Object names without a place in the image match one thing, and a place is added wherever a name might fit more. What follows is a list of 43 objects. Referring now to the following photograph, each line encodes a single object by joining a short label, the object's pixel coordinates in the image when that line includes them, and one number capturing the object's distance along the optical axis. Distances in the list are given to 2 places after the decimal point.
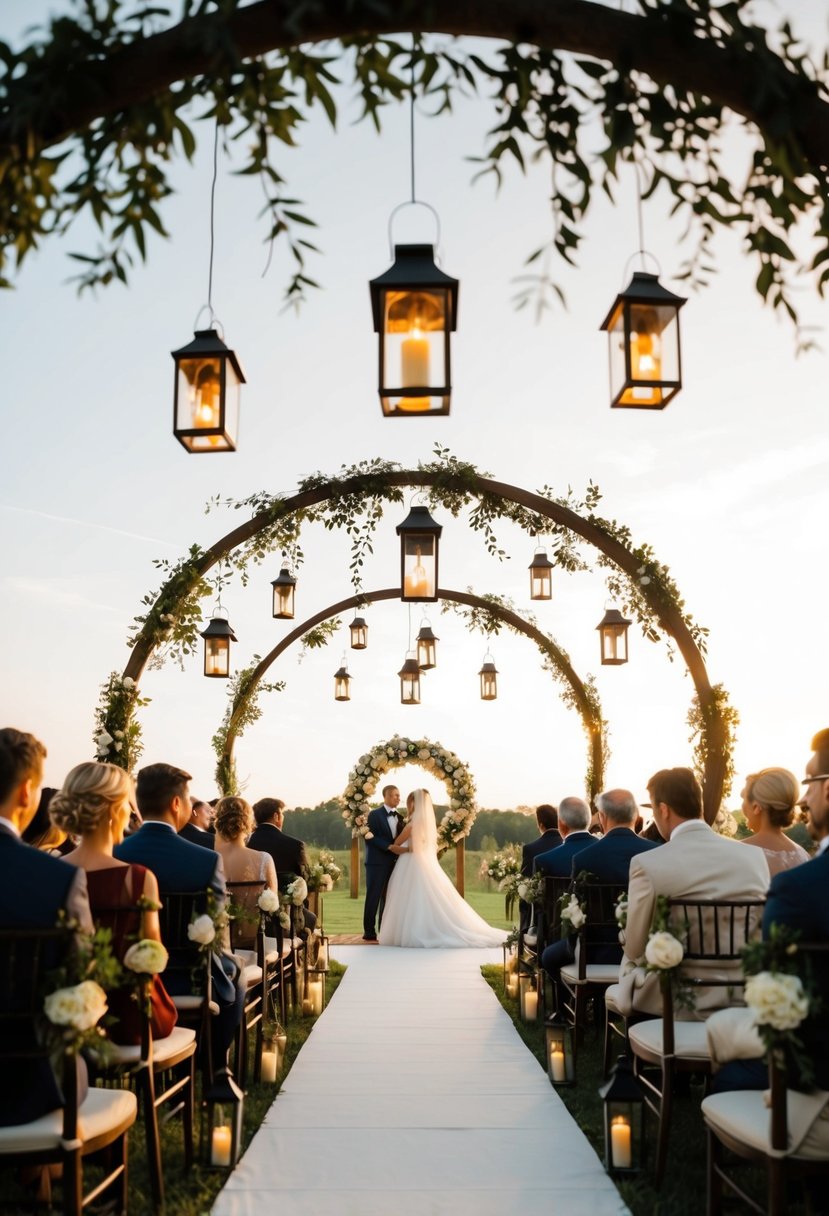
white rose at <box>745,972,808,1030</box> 2.75
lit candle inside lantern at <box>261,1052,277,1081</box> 5.88
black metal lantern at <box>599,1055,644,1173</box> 4.32
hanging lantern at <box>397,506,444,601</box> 8.27
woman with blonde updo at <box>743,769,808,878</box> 5.52
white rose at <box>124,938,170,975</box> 3.61
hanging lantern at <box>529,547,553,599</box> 11.39
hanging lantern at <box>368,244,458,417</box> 3.91
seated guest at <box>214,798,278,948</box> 6.81
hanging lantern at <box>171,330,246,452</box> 5.03
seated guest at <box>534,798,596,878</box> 7.56
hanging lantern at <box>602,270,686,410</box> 4.64
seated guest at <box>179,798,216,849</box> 7.40
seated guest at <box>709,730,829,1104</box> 2.93
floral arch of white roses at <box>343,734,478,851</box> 16.59
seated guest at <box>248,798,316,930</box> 8.36
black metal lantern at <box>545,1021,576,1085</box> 5.82
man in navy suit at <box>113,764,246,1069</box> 5.00
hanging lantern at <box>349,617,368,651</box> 14.67
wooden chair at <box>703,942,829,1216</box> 2.88
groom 14.32
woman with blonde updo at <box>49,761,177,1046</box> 3.95
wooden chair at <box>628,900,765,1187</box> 4.05
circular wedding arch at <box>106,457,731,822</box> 9.26
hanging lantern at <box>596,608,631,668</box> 10.23
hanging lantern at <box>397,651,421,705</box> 14.59
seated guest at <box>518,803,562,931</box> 9.48
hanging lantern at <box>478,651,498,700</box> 14.69
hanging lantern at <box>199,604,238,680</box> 11.00
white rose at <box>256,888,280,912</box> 6.17
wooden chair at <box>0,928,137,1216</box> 2.95
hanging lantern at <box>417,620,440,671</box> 13.77
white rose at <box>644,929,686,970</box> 3.84
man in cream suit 4.50
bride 13.83
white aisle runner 4.12
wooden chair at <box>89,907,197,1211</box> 3.84
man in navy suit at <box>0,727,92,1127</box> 3.06
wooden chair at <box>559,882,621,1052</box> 6.16
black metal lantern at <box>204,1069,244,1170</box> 4.35
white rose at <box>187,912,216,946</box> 4.53
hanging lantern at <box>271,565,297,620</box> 12.07
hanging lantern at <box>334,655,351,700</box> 15.76
